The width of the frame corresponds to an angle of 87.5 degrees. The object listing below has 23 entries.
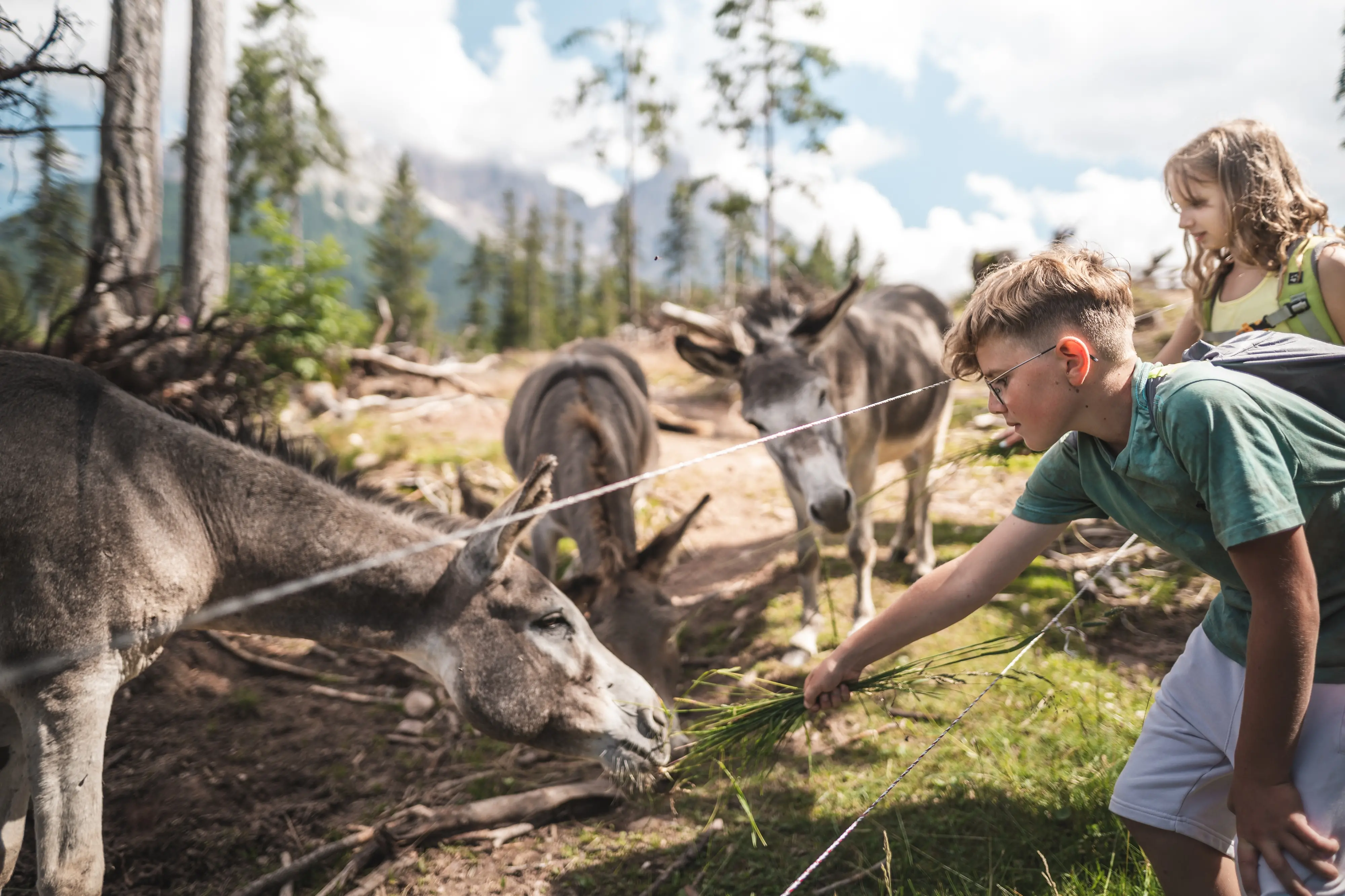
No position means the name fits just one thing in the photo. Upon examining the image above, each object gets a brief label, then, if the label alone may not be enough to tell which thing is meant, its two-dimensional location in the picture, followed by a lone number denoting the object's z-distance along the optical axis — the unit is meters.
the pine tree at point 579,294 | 59.62
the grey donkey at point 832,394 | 4.52
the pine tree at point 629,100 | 25.33
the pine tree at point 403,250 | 53.28
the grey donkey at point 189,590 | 2.45
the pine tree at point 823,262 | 50.06
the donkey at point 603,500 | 3.74
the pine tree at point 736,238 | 21.16
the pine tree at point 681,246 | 71.25
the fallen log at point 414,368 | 11.77
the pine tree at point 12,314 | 4.50
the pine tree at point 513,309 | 56.12
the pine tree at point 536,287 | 55.50
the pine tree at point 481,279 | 60.19
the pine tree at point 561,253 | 70.38
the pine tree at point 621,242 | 51.22
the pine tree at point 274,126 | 26.42
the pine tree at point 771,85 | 20.55
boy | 1.47
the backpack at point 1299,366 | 1.69
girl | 2.59
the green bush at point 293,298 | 8.87
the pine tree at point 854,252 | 51.56
